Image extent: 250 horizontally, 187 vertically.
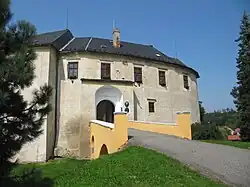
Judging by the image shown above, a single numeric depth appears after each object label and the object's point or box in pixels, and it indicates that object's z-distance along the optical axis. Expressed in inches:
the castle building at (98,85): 937.5
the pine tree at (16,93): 237.5
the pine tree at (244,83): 963.5
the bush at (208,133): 1007.0
